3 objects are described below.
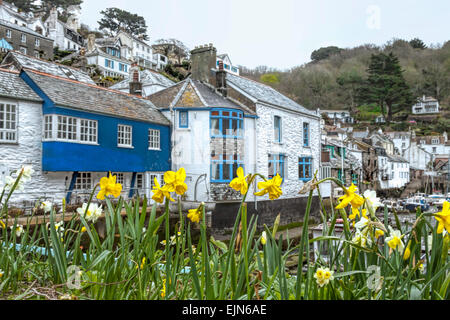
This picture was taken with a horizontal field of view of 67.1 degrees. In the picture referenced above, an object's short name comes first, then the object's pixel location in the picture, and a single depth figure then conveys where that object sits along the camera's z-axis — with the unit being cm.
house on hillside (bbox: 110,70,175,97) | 2276
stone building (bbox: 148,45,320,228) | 1574
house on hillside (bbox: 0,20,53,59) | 3612
